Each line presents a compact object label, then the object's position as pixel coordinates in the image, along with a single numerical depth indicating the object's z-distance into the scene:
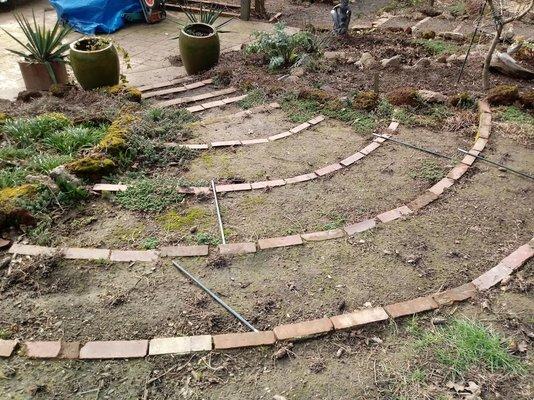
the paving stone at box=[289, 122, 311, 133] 4.46
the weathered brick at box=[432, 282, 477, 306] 2.61
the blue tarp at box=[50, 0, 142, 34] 8.24
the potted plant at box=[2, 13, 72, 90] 5.60
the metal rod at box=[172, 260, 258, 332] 2.52
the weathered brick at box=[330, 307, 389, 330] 2.48
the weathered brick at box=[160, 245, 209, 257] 2.95
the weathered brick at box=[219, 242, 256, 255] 2.97
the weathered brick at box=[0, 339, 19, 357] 2.32
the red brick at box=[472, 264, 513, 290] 2.72
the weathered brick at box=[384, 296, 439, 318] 2.54
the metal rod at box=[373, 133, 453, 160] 3.96
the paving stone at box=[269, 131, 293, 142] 4.34
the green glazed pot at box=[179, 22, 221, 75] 5.92
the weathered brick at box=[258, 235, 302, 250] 3.02
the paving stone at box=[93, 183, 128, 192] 3.51
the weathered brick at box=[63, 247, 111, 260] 2.90
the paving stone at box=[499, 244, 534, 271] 2.84
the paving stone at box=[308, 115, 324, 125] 4.59
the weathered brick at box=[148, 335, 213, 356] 2.34
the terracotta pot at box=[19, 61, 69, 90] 5.65
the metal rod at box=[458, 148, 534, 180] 3.65
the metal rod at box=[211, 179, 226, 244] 3.11
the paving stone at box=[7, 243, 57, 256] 2.92
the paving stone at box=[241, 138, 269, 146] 4.25
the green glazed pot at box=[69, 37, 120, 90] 5.29
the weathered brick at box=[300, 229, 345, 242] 3.09
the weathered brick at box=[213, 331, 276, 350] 2.37
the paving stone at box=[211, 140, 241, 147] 4.21
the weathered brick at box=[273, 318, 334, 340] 2.42
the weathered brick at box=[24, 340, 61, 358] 2.31
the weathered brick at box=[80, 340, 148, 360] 2.32
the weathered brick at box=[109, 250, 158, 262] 2.90
